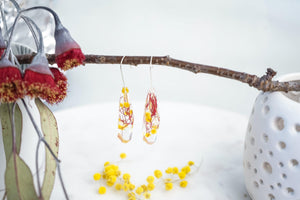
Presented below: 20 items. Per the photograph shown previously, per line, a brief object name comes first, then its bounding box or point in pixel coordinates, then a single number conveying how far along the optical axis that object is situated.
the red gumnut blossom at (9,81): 0.37
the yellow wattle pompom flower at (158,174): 0.59
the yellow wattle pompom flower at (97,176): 0.59
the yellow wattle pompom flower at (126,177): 0.58
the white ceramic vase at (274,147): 0.47
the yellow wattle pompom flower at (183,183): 0.59
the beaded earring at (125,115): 0.52
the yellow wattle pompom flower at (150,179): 0.58
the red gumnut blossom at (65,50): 0.41
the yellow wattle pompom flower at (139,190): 0.57
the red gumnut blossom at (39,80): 0.37
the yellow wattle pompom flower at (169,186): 0.58
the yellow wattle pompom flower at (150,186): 0.57
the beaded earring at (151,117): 0.53
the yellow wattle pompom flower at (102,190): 0.57
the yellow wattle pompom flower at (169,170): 0.60
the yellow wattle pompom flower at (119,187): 0.58
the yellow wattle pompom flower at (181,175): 0.60
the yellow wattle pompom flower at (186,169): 0.61
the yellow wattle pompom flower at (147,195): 0.57
